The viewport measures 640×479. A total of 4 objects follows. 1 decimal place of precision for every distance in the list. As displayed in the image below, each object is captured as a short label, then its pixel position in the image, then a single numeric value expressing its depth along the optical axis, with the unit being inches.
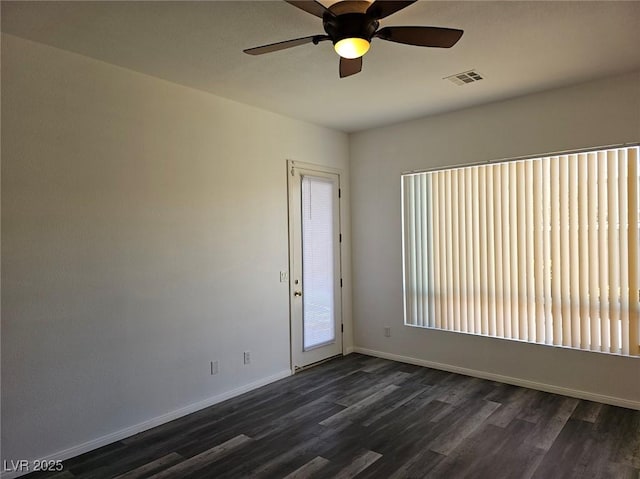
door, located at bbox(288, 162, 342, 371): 185.6
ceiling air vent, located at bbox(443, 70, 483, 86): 136.7
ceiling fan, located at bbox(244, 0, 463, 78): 83.8
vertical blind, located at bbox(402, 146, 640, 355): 141.2
